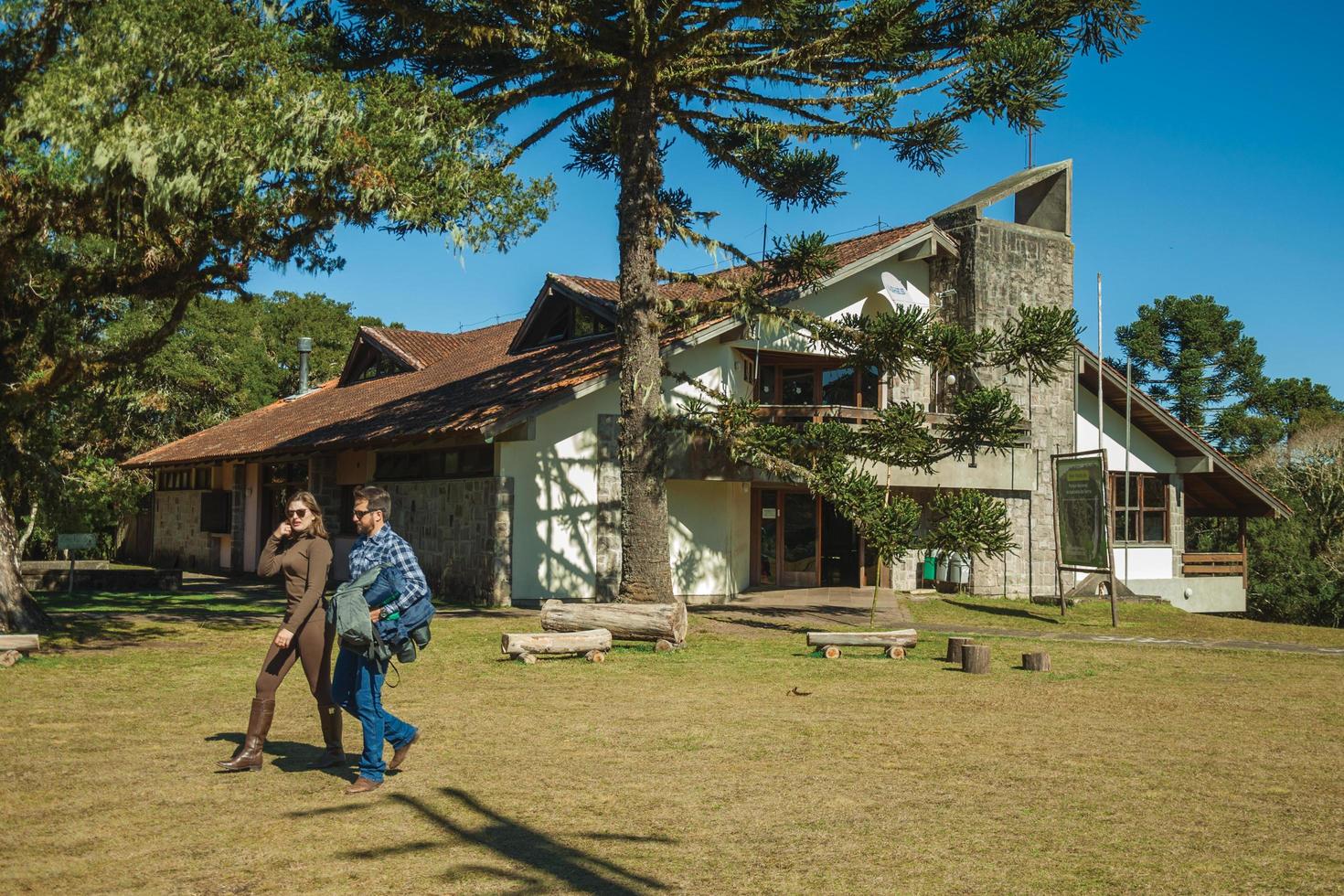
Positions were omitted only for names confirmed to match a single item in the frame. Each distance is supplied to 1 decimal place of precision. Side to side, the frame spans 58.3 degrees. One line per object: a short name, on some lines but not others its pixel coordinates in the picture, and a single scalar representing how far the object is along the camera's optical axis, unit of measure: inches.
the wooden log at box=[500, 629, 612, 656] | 525.3
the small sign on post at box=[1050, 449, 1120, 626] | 778.8
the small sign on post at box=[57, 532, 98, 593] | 829.8
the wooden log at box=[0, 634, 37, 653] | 481.1
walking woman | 295.3
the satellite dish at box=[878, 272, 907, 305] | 945.5
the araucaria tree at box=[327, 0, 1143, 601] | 607.8
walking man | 278.2
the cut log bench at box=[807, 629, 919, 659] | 573.9
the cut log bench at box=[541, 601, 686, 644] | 557.6
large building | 811.4
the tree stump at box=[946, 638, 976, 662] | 546.9
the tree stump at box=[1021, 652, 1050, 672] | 526.6
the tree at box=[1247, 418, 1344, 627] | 1359.5
